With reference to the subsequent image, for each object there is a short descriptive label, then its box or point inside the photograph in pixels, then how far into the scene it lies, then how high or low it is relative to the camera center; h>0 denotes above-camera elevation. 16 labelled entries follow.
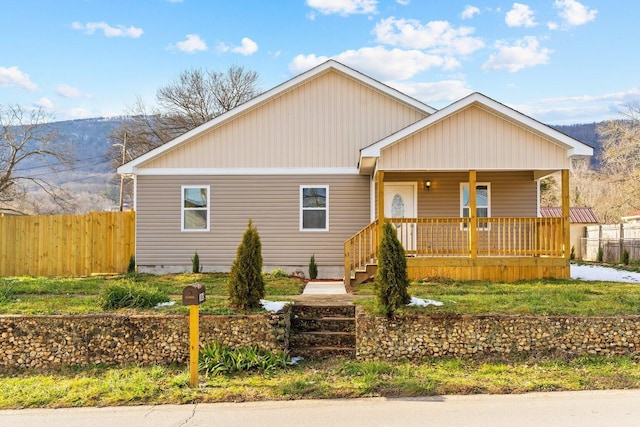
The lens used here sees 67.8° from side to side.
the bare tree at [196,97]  33.06 +9.13
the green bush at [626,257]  18.05 -1.15
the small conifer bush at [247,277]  7.29 -0.77
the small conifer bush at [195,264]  13.41 -1.06
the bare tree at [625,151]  27.98 +4.52
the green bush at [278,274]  12.96 -1.30
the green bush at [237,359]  6.45 -1.84
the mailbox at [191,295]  5.83 -0.84
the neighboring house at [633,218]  29.62 +0.59
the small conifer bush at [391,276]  7.04 -0.74
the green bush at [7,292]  8.70 -1.29
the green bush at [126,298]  7.75 -1.18
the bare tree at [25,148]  21.02 +3.67
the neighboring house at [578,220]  24.14 +0.36
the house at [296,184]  13.46 +1.22
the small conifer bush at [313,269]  13.29 -1.18
